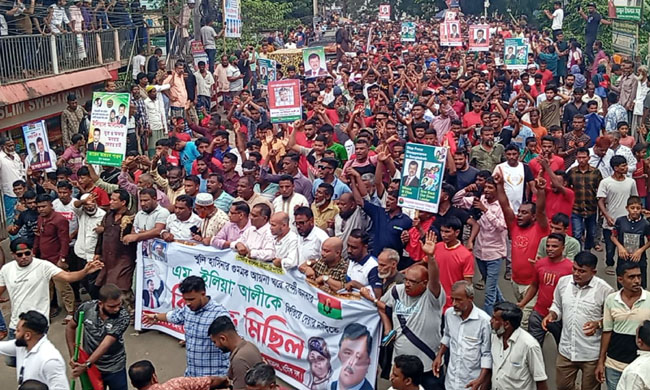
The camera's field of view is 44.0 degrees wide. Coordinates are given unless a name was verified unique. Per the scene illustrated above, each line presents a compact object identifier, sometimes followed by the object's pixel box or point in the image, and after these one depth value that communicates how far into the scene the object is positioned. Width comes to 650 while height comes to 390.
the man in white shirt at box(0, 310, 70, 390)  5.68
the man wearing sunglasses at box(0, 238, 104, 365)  7.33
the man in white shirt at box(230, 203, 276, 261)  7.89
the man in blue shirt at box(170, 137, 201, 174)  11.85
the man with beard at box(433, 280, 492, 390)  5.97
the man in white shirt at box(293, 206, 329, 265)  7.71
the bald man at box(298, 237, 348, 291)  7.11
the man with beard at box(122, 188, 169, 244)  8.59
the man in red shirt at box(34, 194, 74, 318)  9.09
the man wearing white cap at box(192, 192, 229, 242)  8.58
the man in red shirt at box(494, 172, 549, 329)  7.69
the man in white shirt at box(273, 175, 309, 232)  8.87
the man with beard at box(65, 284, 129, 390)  6.32
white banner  6.84
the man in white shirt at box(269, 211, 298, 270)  7.66
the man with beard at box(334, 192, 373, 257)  8.37
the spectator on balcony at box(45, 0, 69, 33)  16.98
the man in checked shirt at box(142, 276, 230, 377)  6.15
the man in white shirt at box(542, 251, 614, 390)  6.19
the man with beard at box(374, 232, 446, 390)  6.39
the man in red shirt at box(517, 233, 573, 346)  6.79
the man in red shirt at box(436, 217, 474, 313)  7.10
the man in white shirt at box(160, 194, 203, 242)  8.55
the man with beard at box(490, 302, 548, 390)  5.70
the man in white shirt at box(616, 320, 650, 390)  5.01
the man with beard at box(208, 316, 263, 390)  5.62
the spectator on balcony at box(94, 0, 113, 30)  19.94
